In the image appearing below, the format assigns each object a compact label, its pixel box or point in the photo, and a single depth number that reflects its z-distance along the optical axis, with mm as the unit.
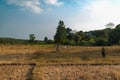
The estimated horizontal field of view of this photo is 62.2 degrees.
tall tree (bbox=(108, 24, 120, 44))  23420
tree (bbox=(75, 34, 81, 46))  33266
